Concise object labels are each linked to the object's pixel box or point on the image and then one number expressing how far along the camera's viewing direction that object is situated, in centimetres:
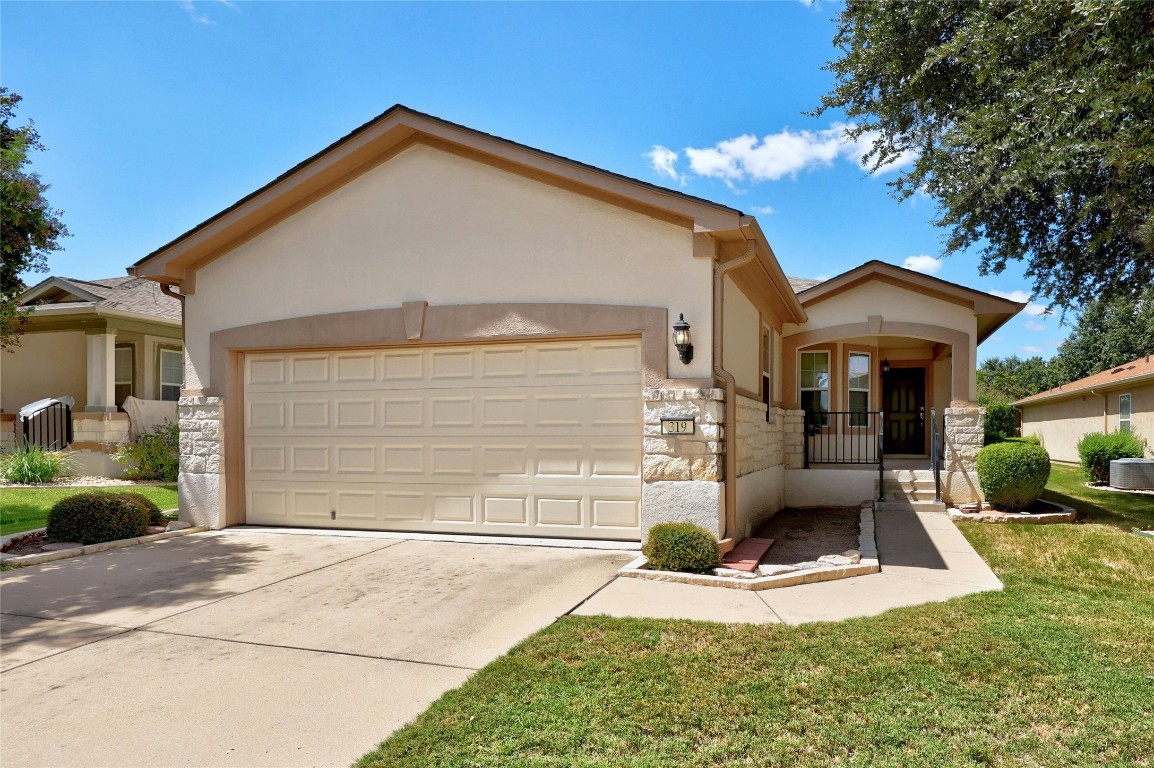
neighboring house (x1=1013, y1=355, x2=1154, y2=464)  1923
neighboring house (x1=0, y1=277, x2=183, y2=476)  1520
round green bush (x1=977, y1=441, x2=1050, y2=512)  1137
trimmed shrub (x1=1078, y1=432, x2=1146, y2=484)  1767
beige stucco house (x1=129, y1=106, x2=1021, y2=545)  781
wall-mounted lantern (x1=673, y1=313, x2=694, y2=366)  760
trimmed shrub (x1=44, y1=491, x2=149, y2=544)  845
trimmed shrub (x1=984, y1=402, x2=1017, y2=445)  1952
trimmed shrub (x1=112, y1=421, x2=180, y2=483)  1478
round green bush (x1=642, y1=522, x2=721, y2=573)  698
